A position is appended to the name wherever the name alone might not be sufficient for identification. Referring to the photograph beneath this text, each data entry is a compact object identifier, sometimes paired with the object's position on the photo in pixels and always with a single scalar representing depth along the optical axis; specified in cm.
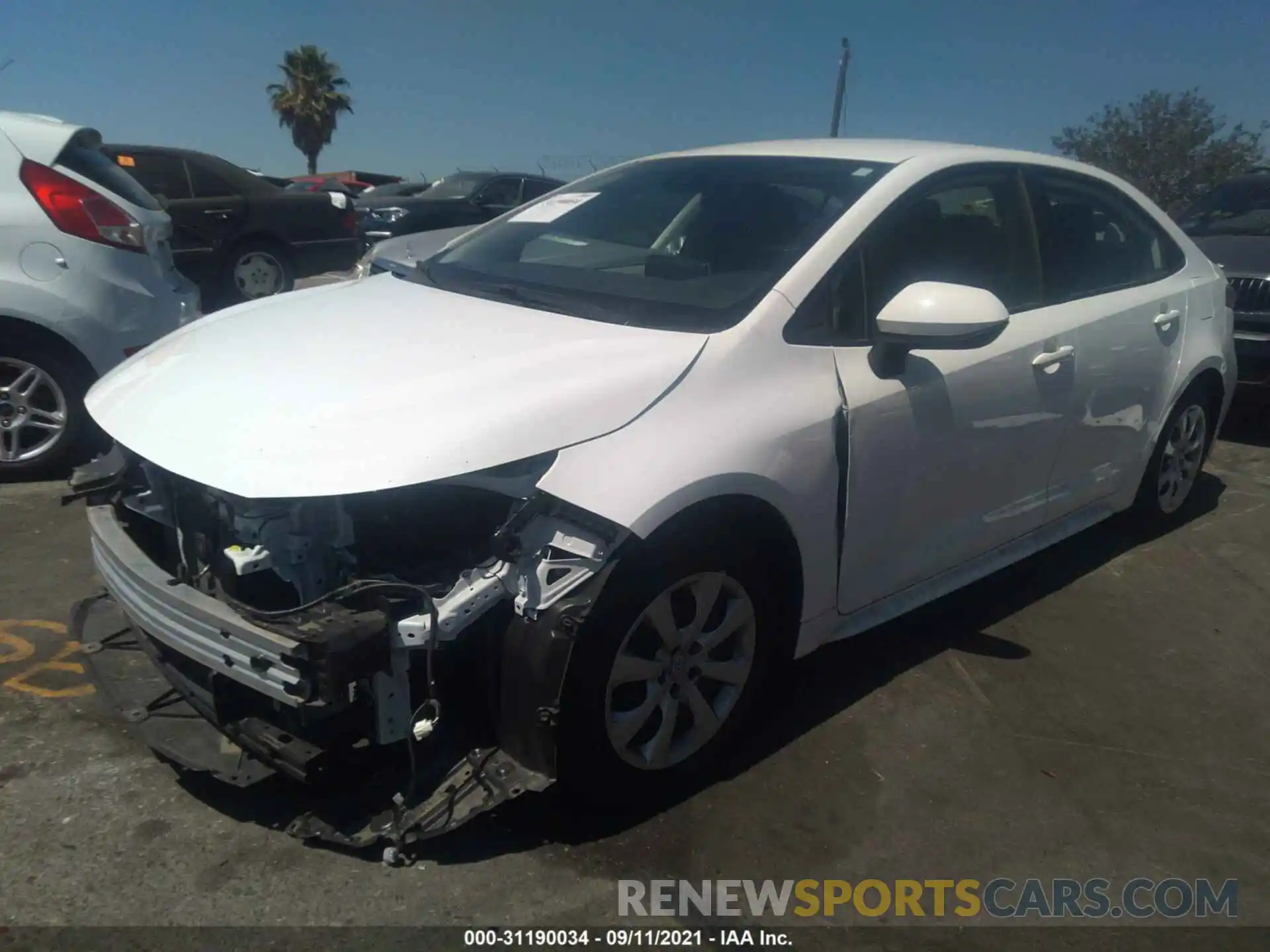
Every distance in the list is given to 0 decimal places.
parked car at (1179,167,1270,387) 641
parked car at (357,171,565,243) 1344
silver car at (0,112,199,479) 461
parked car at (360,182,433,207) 1608
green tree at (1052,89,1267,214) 2011
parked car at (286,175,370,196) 2617
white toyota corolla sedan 226
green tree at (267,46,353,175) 5103
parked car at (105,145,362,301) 945
